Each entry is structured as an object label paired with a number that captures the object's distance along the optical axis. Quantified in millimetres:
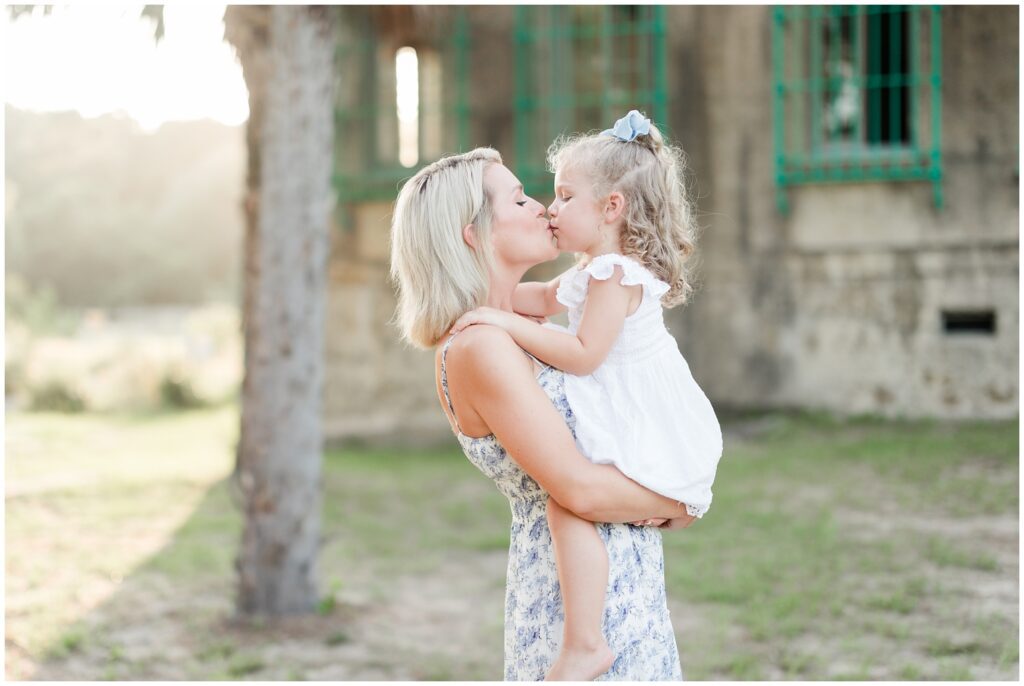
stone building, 9375
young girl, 2148
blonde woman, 2082
